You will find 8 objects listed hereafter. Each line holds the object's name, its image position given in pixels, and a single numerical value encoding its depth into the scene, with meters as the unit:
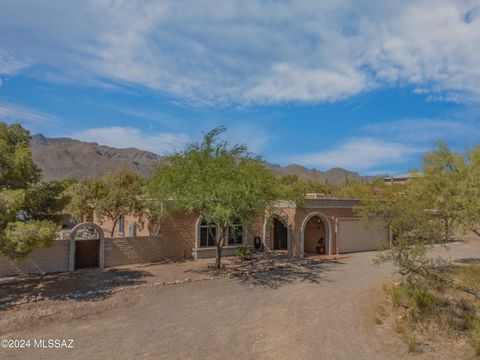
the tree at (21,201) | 11.51
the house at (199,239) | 16.94
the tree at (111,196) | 21.11
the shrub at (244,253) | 20.95
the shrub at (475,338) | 9.24
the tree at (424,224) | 11.43
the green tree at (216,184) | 15.68
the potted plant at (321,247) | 24.39
